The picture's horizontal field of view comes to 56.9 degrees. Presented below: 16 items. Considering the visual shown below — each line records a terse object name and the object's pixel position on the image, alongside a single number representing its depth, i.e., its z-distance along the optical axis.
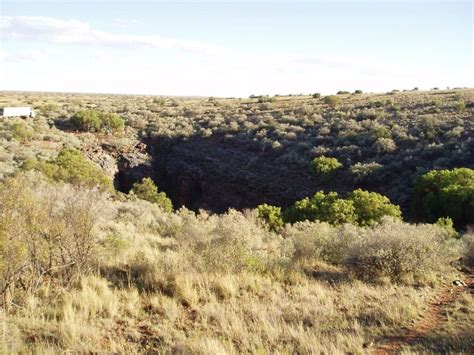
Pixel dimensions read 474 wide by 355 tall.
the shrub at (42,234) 6.19
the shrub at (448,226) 12.78
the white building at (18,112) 41.05
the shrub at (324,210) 16.06
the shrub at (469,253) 10.16
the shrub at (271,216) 17.53
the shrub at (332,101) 48.52
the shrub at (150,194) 25.20
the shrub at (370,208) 16.55
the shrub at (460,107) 35.84
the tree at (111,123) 39.88
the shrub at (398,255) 8.55
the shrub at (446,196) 17.98
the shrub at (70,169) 22.28
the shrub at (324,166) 27.11
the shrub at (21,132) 31.95
